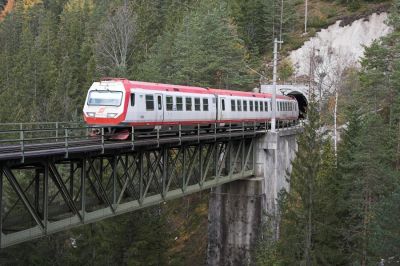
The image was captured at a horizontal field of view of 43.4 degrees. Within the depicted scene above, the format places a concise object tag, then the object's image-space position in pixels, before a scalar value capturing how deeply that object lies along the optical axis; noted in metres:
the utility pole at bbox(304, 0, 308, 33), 75.12
